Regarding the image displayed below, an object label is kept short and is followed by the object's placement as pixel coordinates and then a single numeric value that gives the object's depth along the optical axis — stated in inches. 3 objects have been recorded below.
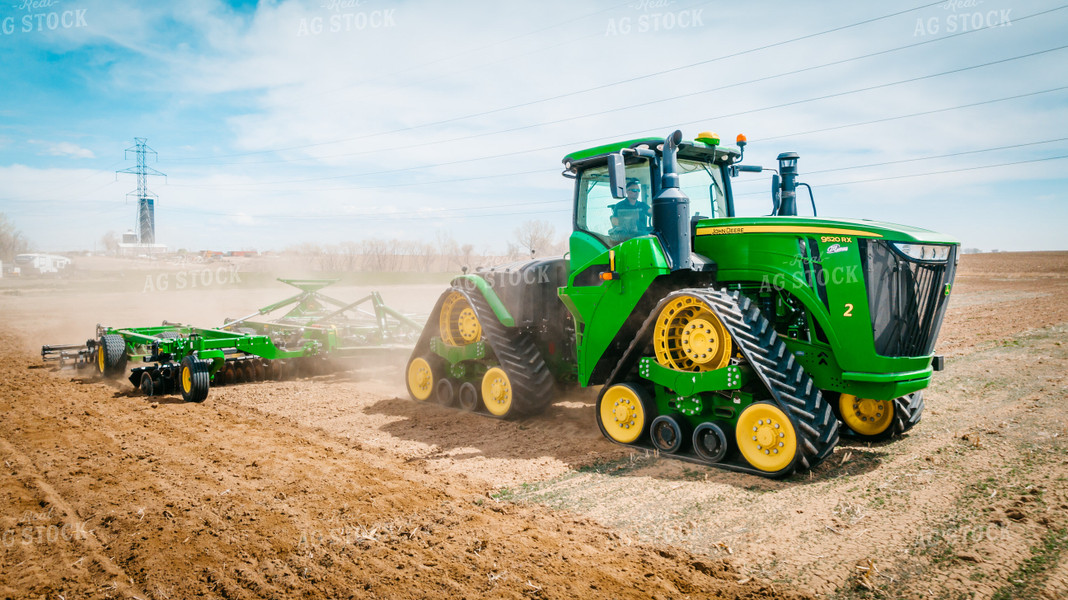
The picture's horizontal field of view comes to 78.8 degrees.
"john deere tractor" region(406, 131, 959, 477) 213.6
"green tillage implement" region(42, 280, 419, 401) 389.4
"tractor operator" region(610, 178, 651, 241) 264.8
